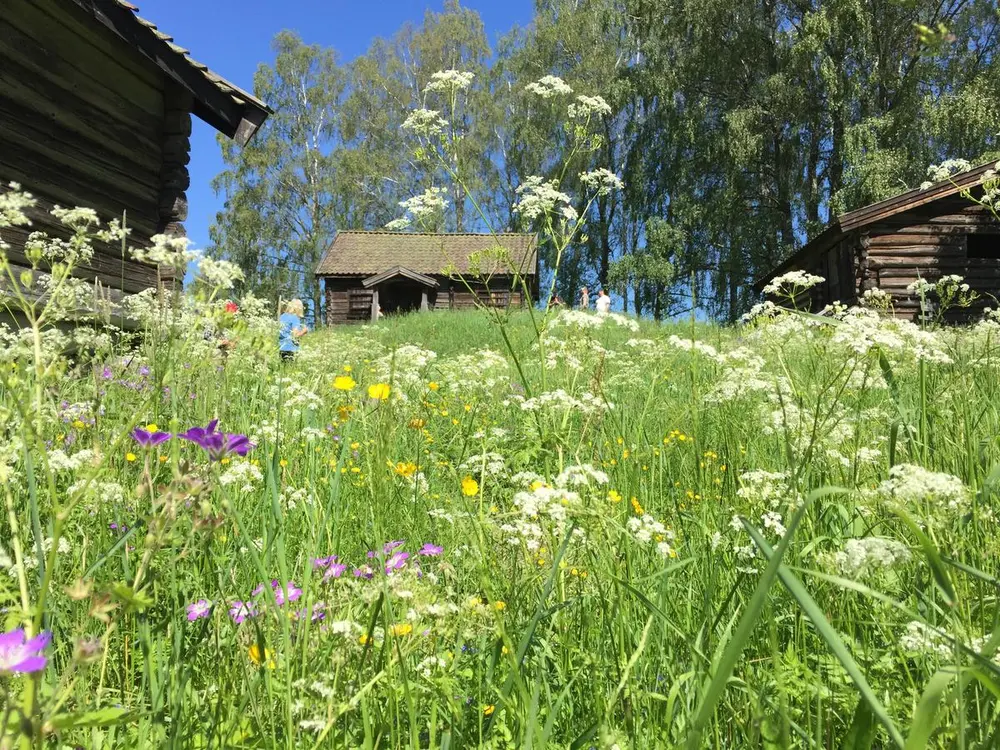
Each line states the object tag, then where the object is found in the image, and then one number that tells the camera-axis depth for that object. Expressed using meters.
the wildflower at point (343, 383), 2.36
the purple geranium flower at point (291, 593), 1.34
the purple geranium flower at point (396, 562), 1.34
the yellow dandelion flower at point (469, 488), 1.76
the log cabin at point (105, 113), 6.69
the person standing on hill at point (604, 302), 17.06
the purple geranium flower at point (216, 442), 0.89
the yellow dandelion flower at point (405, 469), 2.30
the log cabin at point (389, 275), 28.58
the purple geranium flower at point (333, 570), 1.40
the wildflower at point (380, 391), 1.82
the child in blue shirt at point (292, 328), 8.73
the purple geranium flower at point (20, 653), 0.52
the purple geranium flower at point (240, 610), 1.19
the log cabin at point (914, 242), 16.53
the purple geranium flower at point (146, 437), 0.98
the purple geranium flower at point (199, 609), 1.27
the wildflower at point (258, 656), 1.07
